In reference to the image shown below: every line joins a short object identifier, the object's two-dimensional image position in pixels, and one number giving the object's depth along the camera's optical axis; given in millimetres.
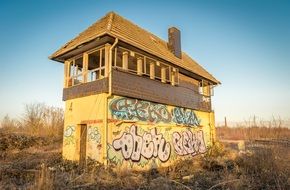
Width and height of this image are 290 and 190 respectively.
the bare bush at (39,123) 24562
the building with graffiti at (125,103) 10875
